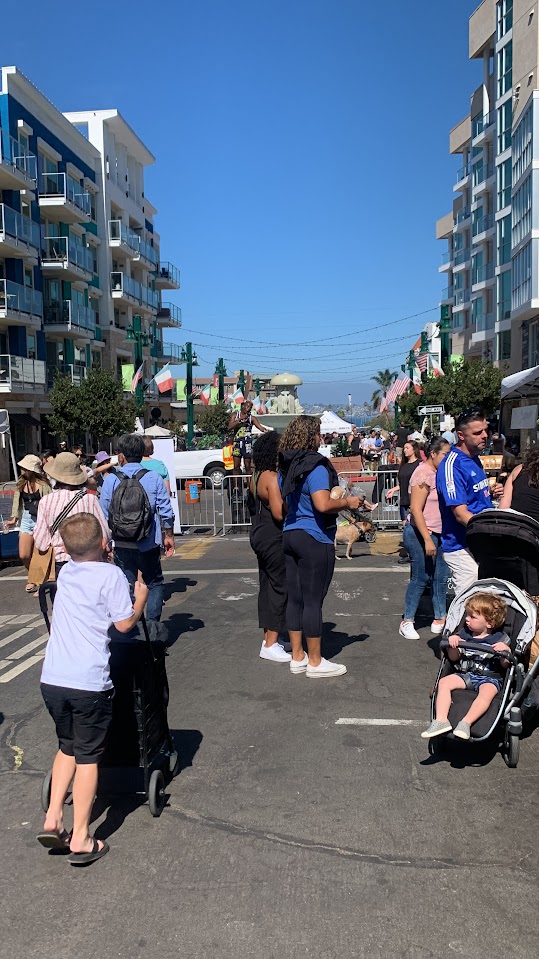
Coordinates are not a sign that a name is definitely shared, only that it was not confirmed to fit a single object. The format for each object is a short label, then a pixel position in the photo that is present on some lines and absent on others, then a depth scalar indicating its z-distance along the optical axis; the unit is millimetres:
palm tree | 132250
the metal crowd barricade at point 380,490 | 16156
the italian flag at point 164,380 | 31156
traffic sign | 25344
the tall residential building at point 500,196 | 33625
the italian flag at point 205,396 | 52103
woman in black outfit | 6637
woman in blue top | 6098
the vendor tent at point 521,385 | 13945
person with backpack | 6496
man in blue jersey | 6289
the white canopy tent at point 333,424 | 34000
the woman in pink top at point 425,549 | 7371
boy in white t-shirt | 3684
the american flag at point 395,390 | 32750
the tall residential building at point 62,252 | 38344
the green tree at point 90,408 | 38812
